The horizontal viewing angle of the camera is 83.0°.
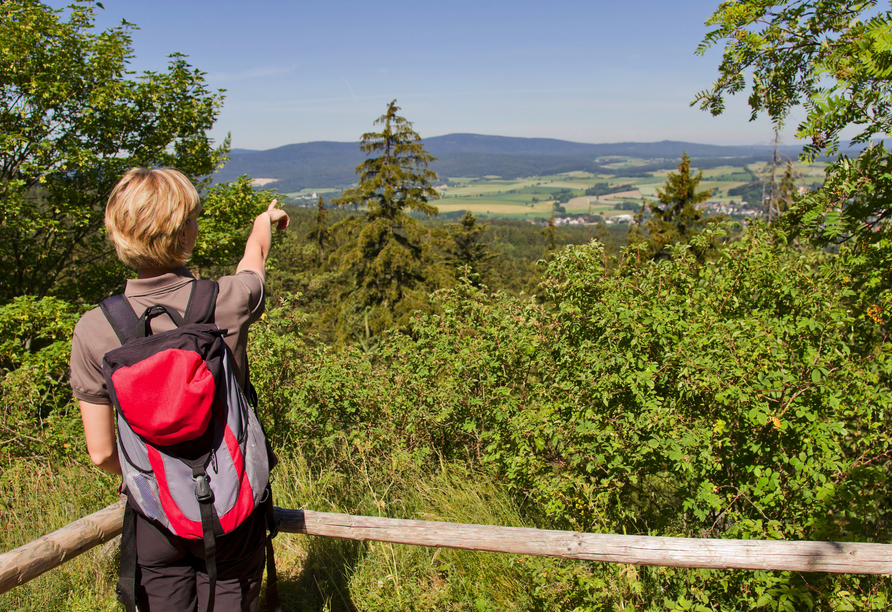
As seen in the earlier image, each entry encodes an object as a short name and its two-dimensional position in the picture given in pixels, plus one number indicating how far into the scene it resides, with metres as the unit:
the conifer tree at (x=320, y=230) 32.31
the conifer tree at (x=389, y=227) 17.66
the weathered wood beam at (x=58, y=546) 1.80
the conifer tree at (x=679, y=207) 19.62
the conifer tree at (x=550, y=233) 31.64
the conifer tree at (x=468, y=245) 27.81
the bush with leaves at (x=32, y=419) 4.30
